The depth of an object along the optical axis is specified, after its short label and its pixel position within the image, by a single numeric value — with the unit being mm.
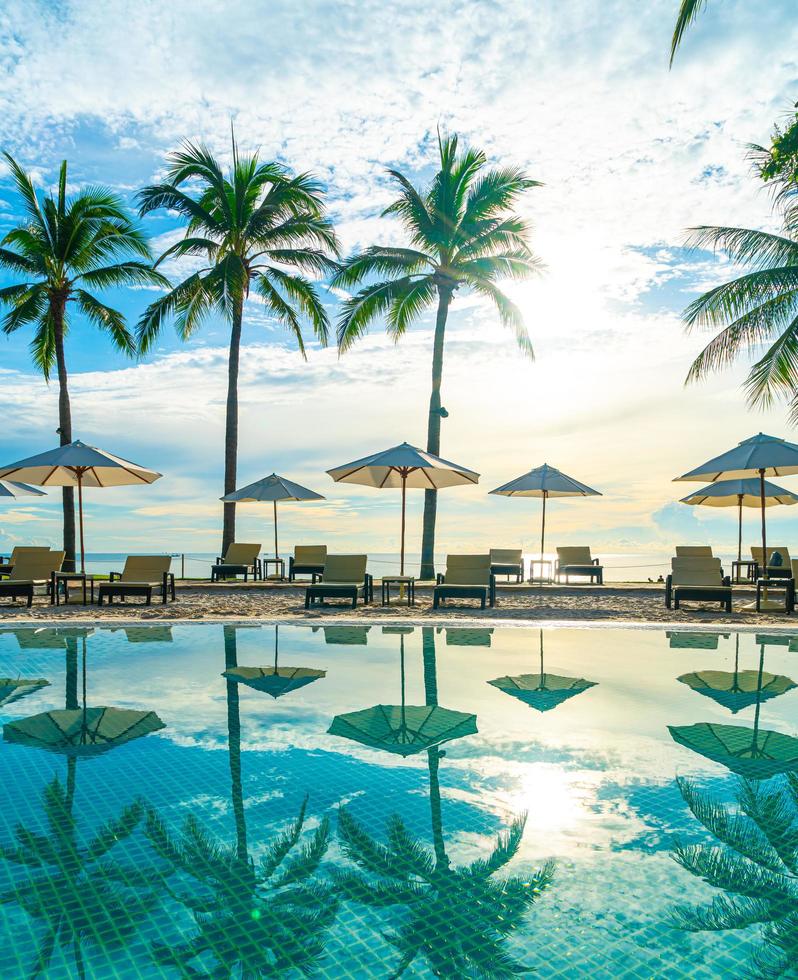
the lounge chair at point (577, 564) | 15828
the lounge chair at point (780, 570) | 12805
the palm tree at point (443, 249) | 18219
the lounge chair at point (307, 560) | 15875
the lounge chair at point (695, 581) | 11820
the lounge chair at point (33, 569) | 12008
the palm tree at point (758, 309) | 15000
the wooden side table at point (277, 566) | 17259
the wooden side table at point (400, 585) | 12539
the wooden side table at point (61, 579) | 12141
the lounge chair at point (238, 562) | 16516
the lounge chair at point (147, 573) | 12828
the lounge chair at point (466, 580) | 12242
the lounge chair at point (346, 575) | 12664
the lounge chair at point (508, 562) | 16344
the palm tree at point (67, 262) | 18312
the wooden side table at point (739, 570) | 17097
